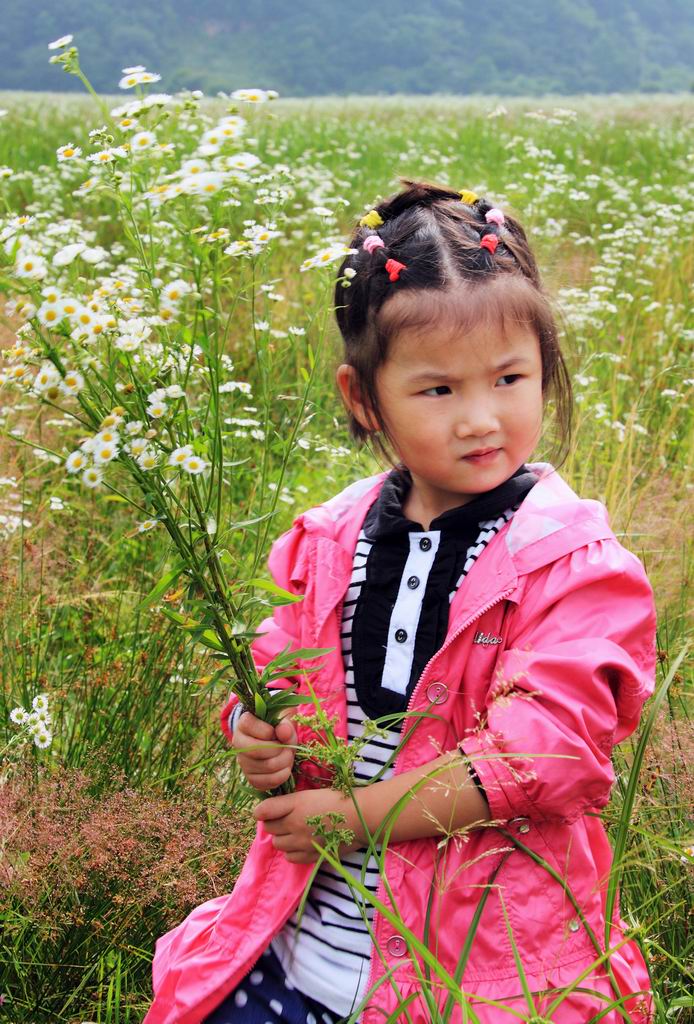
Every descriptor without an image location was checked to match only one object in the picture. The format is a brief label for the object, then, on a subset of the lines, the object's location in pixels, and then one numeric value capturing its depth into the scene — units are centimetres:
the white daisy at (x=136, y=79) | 137
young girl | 131
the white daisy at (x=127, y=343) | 116
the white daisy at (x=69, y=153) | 133
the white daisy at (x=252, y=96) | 127
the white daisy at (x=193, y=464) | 117
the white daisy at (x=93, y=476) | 116
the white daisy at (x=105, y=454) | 116
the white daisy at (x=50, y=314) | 108
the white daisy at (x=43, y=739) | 188
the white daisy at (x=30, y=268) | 107
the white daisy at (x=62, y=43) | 131
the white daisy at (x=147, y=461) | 116
